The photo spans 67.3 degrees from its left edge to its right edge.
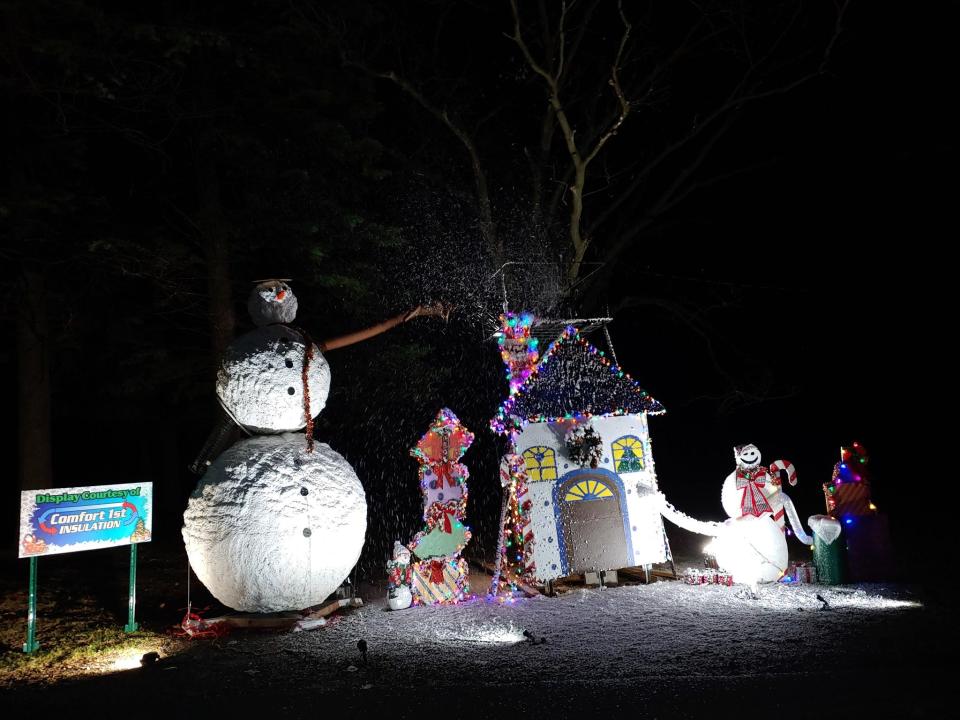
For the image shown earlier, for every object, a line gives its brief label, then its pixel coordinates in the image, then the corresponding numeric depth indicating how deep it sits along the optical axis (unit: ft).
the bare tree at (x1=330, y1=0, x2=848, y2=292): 38.17
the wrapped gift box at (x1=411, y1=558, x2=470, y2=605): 23.84
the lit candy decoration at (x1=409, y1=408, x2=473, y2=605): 23.91
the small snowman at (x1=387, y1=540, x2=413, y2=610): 23.40
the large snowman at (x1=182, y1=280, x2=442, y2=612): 20.21
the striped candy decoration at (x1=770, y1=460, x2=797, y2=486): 25.07
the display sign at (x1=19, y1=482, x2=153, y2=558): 19.51
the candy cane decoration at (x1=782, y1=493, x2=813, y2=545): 25.00
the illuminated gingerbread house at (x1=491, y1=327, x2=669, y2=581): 25.21
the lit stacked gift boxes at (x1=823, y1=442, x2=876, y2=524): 25.43
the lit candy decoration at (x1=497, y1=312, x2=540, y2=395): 27.12
